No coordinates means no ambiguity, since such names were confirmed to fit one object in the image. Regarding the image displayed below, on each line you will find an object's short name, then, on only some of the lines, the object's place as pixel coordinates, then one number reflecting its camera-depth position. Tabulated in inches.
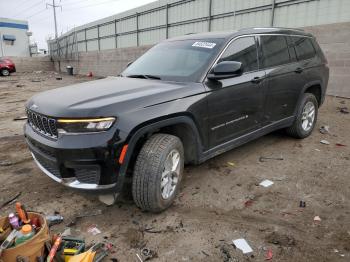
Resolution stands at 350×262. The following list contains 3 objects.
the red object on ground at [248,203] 130.5
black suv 103.6
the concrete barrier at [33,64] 1371.8
